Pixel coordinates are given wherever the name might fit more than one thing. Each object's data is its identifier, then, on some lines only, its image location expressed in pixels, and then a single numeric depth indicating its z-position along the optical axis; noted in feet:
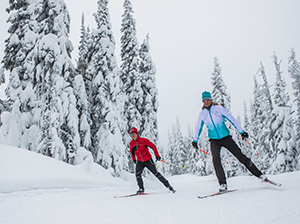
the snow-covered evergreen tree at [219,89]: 74.74
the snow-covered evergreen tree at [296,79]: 72.25
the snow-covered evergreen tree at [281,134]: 61.77
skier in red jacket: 22.77
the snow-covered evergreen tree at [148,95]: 67.51
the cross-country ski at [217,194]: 14.87
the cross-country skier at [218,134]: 16.56
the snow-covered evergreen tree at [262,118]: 74.08
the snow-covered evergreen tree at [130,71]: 66.74
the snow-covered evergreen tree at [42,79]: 37.24
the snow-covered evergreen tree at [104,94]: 50.55
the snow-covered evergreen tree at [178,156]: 164.04
